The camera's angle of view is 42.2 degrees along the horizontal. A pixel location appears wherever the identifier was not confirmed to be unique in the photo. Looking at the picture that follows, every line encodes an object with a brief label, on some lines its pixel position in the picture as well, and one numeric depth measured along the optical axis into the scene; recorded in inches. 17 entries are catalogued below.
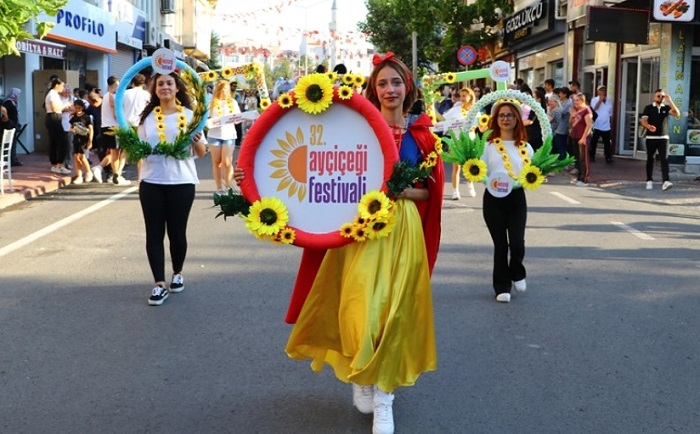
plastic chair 550.3
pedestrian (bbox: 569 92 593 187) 675.4
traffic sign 1091.9
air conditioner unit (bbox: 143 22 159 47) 1512.5
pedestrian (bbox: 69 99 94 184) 636.1
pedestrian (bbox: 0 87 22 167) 711.1
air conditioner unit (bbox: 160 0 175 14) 1754.4
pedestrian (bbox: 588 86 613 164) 842.8
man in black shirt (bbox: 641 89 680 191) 604.1
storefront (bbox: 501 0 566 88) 1123.3
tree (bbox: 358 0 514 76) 1274.6
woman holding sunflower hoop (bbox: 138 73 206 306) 275.3
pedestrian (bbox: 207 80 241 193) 492.4
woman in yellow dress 163.5
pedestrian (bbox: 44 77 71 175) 703.1
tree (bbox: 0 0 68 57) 419.8
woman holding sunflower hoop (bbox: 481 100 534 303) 281.9
